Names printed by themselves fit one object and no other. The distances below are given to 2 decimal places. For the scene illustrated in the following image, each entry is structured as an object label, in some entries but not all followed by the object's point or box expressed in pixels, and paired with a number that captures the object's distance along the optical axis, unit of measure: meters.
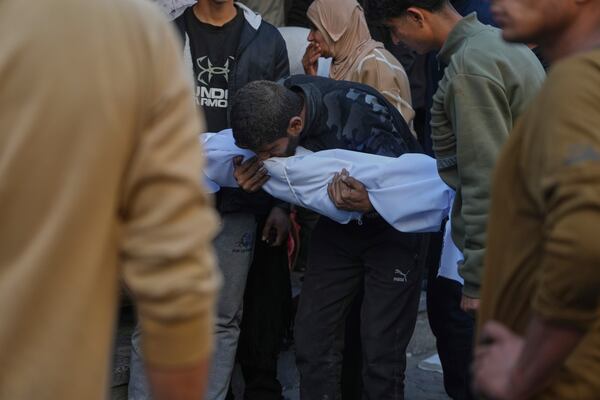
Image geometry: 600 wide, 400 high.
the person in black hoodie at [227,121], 5.57
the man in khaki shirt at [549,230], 2.09
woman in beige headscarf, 5.58
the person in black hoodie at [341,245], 4.91
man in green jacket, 4.09
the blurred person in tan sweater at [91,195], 1.96
